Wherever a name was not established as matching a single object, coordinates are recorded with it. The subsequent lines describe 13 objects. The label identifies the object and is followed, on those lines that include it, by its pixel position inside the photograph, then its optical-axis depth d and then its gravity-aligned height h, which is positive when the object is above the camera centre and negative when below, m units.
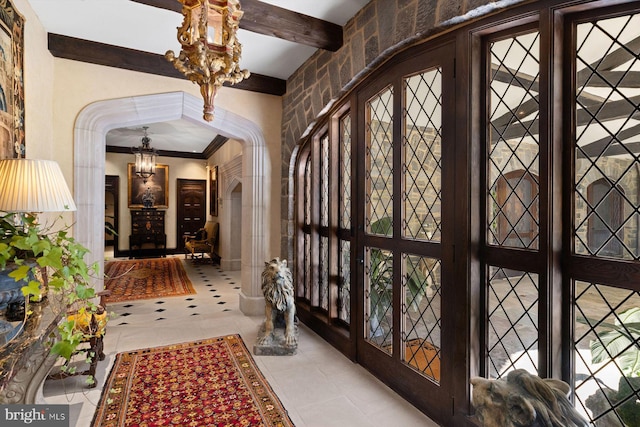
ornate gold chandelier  1.65 +0.92
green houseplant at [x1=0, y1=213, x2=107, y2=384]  1.26 -0.25
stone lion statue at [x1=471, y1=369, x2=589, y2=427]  0.97 -0.61
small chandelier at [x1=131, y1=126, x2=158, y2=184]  6.96 +1.18
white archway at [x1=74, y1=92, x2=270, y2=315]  3.40 +0.57
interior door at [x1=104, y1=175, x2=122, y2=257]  8.76 +0.40
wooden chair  7.95 -0.80
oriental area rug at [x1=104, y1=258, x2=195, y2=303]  5.15 -1.34
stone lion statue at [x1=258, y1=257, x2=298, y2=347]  3.04 -0.83
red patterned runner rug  2.10 -1.38
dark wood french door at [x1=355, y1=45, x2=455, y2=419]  2.04 -0.14
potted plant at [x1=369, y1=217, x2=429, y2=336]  2.82 -0.64
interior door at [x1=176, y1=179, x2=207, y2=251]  9.58 +0.15
